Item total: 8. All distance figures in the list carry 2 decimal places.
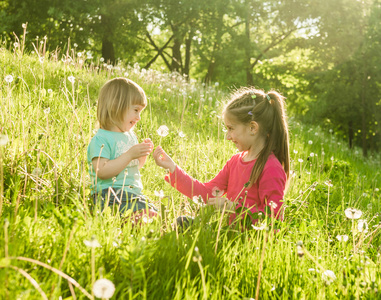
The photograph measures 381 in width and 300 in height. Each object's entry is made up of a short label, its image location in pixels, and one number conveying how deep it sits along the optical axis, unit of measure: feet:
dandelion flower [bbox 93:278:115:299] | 3.51
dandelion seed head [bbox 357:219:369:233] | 6.91
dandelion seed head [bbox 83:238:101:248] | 3.89
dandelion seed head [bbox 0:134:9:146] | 5.64
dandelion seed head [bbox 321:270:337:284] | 5.57
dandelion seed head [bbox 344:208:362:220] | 6.23
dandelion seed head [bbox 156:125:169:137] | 9.90
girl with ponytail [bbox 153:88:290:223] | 10.12
